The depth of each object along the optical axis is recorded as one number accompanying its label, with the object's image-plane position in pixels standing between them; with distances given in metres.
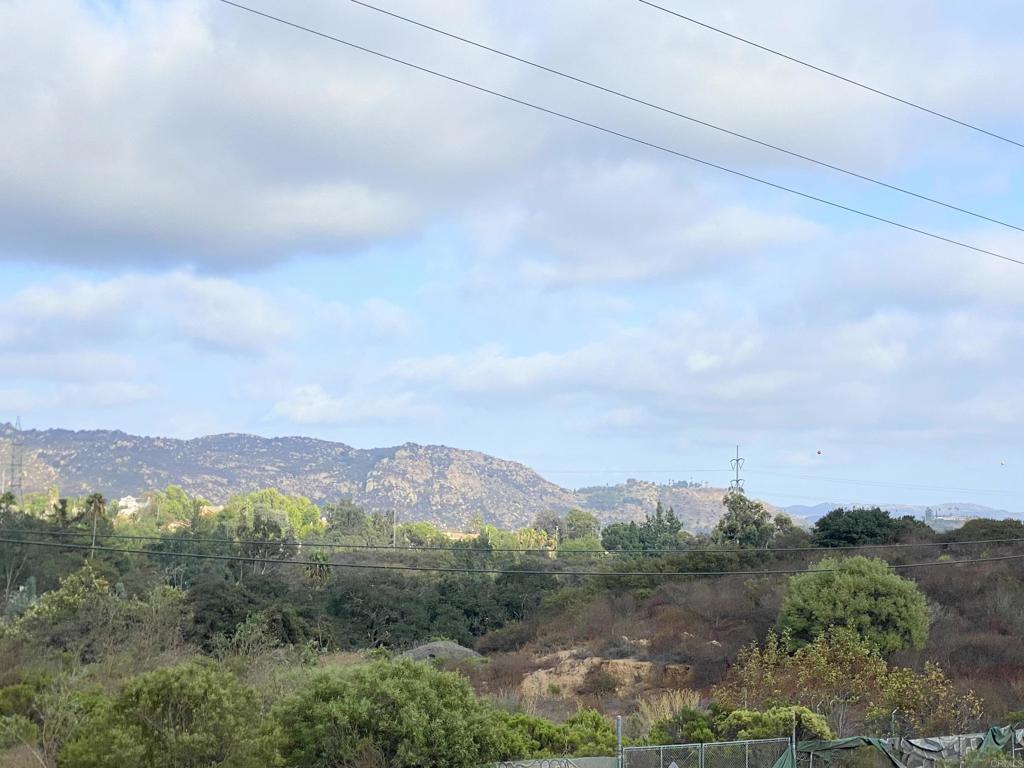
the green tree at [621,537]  108.88
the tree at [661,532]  104.24
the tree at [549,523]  168.75
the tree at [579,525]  166.00
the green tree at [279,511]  125.31
